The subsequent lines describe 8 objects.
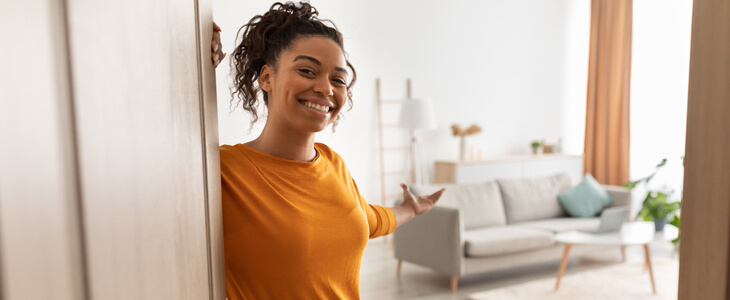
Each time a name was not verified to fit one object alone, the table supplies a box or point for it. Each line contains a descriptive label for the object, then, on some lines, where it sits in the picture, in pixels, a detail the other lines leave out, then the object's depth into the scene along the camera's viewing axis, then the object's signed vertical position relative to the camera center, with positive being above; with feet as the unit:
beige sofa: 13.34 -3.61
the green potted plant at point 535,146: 22.66 -2.07
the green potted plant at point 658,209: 16.63 -3.58
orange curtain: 22.35 +0.08
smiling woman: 3.59 -0.57
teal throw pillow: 16.90 -3.24
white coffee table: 12.86 -3.49
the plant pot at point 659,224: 16.55 -3.93
